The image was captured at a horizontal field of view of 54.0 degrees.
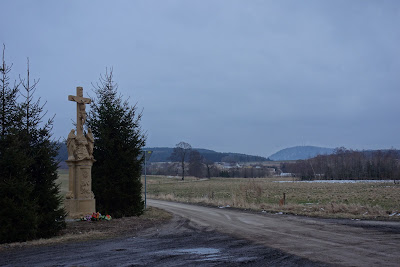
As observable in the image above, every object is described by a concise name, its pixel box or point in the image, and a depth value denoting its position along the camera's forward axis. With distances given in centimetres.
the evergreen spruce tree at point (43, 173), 1238
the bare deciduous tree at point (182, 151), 10225
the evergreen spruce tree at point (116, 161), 1814
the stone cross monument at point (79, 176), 1638
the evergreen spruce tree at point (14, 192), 1108
